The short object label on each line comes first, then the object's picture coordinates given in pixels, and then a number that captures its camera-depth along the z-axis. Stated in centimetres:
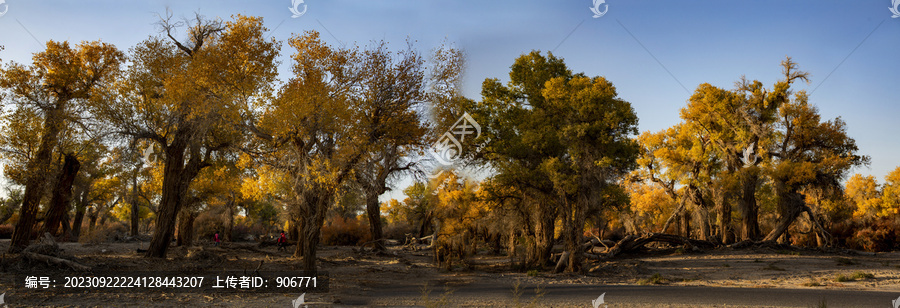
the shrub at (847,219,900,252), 3562
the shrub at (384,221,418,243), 5606
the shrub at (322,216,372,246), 4594
